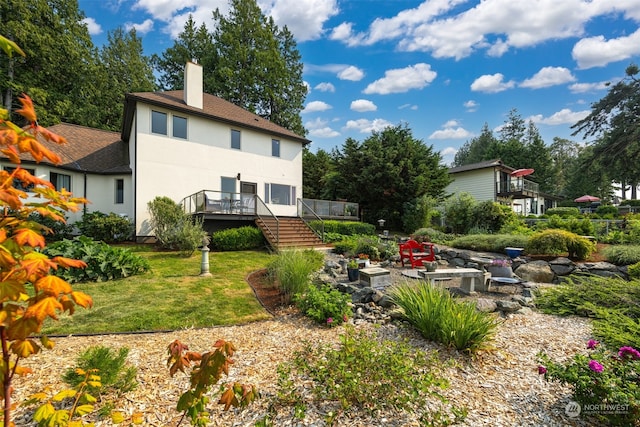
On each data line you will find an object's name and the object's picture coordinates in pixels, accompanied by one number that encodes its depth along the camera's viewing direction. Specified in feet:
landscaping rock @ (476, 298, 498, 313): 15.46
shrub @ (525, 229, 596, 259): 28.92
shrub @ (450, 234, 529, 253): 34.19
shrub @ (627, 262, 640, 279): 22.48
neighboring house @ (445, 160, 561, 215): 82.23
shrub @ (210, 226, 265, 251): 39.14
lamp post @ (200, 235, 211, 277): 25.17
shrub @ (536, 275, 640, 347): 11.93
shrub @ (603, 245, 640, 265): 25.82
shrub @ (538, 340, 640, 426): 7.13
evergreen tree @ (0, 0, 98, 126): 58.70
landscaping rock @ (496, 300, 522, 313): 15.85
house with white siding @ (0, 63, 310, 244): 42.91
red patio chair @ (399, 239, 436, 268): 29.63
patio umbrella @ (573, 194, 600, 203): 92.10
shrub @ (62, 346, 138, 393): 8.12
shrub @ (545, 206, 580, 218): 84.02
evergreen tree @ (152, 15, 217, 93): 90.74
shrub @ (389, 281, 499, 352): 11.35
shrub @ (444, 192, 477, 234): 49.75
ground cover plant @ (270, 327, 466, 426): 8.07
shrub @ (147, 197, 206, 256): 33.68
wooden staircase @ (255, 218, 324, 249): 40.83
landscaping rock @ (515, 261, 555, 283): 25.94
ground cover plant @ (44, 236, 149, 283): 21.79
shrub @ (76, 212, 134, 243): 39.45
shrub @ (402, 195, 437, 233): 56.95
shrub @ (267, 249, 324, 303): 18.58
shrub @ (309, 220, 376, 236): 51.23
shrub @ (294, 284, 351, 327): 14.75
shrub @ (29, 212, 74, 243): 40.27
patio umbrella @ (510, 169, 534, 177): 81.48
